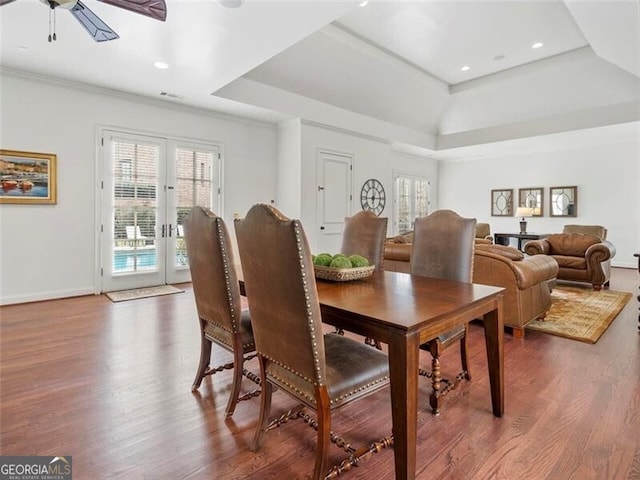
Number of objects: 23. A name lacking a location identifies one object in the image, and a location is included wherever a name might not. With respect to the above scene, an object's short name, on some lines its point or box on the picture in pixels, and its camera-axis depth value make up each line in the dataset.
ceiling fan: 2.31
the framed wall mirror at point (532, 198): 8.75
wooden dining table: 1.33
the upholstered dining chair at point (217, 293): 1.90
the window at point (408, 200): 9.20
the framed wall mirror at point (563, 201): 8.28
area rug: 3.44
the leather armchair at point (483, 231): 8.69
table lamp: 7.91
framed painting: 4.27
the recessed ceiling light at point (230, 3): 2.89
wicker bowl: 2.05
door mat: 4.73
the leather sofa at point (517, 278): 3.28
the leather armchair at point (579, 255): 5.23
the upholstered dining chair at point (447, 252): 2.37
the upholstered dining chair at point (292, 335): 1.32
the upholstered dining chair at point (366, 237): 2.79
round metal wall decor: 7.41
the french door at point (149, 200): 5.05
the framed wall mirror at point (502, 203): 9.29
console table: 7.37
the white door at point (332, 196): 6.59
